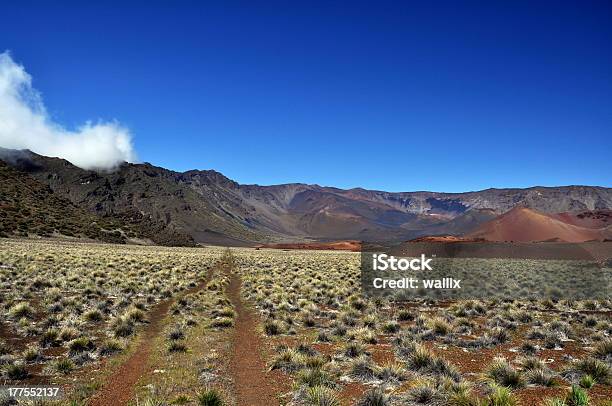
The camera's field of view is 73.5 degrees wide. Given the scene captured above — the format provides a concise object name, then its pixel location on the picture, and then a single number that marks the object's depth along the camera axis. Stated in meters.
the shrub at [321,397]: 7.76
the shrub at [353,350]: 11.58
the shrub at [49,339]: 11.85
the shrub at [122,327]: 13.43
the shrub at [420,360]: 9.99
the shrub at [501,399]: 7.02
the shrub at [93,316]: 15.07
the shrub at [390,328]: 14.82
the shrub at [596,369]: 9.00
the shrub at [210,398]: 7.94
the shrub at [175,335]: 13.30
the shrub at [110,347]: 11.51
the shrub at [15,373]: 9.22
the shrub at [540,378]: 8.73
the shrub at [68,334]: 12.34
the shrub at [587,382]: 8.52
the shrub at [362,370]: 9.73
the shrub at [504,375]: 8.69
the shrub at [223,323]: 15.49
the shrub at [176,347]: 11.96
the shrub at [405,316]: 17.08
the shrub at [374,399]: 7.77
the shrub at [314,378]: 9.07
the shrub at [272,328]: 14.52
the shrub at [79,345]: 11.34
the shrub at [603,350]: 10.72
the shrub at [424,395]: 7.80
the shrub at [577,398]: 7.05
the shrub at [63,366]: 9.82
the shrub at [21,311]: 14.63
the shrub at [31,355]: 10.46
